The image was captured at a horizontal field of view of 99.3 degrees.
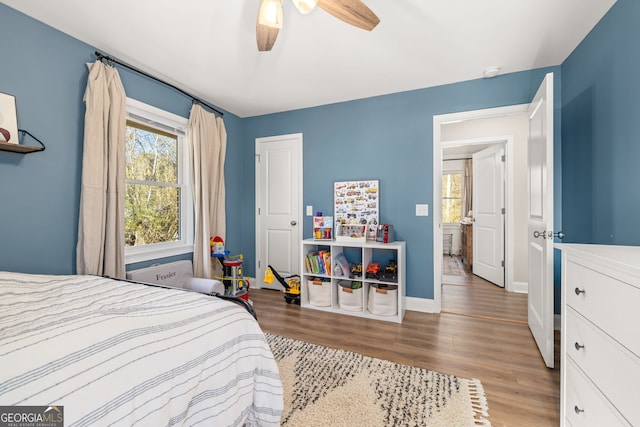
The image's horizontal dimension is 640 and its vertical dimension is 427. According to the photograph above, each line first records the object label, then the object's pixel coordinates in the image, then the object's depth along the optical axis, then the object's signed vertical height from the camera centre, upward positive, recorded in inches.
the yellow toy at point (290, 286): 130.4 -34.2
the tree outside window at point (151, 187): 104.4 +11.5
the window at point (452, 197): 257.9 +19.1
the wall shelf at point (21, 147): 66.6 +16.6
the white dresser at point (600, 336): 32.5 -16.8
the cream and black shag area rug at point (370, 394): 56.8 -42.3
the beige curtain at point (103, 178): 83.2 +11.6
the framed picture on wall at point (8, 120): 69.0 +24.2
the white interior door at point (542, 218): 74.5 -0.2
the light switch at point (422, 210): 119.6 +2.9
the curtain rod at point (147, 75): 88.8 +52.9
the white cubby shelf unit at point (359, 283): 109.8 -29.8
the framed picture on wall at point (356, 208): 127.5 +3.9
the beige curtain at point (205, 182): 119.7 +15.3
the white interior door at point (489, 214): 154.6 +1.9
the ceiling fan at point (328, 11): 56.2 +44.3
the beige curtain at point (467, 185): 242.5 +28.4
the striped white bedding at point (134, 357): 26.9 -16.8
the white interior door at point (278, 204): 146.9 +6.3
